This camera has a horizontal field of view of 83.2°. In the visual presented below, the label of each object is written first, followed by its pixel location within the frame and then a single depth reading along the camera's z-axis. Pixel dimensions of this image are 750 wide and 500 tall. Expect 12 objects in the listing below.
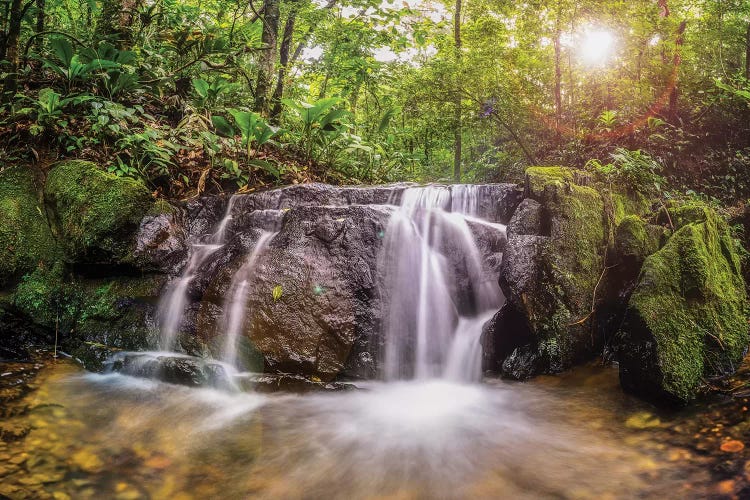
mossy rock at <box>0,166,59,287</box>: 4.02
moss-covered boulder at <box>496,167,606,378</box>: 3.39
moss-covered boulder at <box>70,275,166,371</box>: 3.85
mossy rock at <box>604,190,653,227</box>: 4.10
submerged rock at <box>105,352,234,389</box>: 3.41
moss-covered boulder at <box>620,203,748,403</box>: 2.73
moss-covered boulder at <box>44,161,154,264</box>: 4.21
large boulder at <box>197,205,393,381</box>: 3.48
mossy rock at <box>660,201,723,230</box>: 3.76
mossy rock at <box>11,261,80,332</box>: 3.96
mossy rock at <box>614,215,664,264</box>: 3.64
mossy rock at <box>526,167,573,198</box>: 3.92
